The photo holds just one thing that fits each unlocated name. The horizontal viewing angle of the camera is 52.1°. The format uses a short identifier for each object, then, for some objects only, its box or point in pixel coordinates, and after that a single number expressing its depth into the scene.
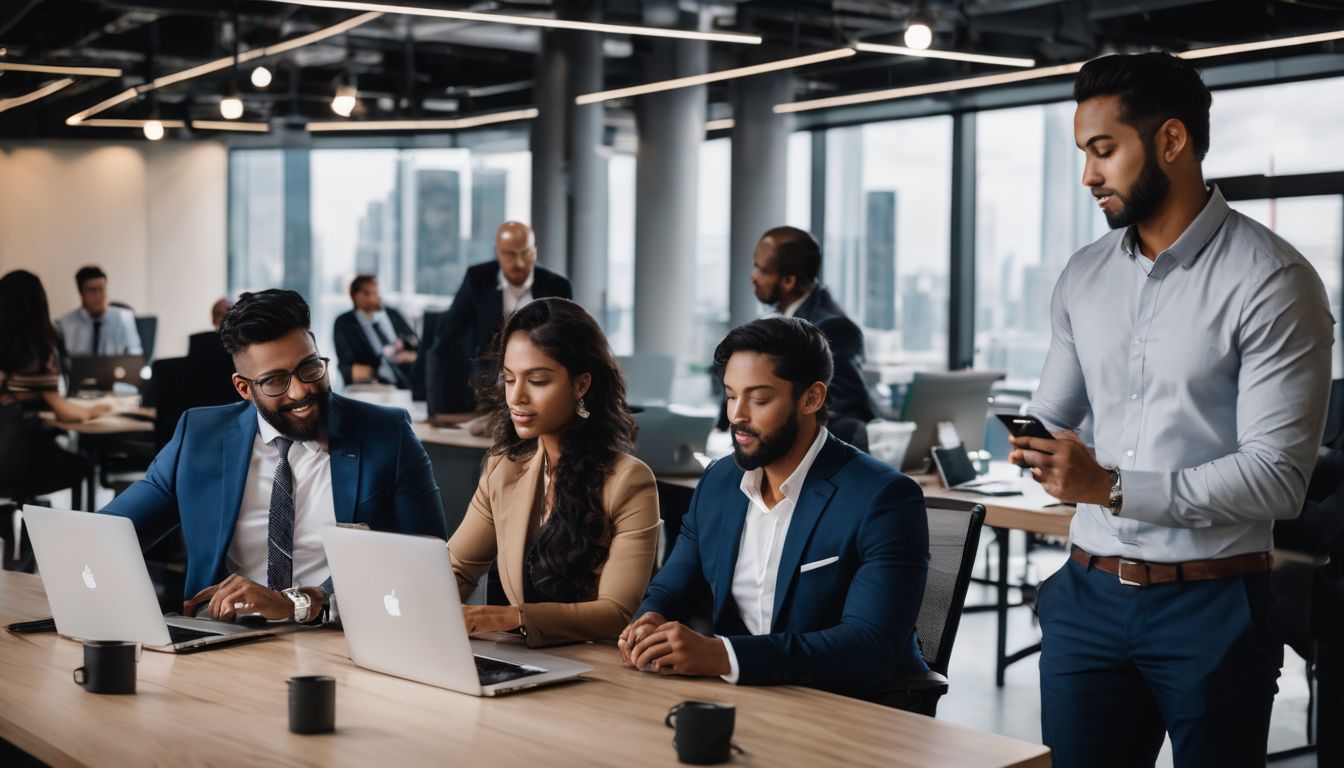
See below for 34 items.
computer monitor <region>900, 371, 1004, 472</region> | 5.24
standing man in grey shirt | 2.20
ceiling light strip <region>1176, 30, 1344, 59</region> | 7.08
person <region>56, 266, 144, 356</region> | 10.49
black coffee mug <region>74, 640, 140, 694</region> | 2.33
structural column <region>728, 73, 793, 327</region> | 10.55
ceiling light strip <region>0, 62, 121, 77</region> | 9.87
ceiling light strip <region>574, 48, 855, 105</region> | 7.21
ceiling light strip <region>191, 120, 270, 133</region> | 11.11
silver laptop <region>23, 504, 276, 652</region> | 2.53
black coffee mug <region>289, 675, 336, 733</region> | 2.10
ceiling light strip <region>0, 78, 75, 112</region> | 11.46
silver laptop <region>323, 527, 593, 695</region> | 2.25
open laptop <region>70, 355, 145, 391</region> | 9.00
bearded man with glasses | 3.11
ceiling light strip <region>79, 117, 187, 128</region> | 13.08
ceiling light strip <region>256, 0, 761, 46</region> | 6.64
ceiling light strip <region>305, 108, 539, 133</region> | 12.45
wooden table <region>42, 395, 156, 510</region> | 7.57
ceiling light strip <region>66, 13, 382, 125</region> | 8.77
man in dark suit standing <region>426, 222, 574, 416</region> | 6.64
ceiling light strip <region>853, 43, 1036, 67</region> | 7.11
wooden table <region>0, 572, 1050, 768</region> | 2.00
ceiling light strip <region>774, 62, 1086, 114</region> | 8.41
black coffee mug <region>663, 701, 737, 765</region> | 1.93
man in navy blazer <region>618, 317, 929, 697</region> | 2.45
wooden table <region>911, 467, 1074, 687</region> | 4.54
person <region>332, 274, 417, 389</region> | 10.47
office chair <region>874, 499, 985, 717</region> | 2.91
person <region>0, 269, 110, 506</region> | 7.47
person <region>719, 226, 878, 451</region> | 5.27
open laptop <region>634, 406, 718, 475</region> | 5.35
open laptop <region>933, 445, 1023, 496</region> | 5.11
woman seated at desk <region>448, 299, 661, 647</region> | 2.99
